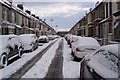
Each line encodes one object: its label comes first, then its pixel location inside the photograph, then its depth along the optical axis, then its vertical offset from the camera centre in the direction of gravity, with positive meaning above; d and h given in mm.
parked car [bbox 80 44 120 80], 2498 -643
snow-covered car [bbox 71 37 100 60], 7038 -637
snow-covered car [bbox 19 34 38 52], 10818 -486
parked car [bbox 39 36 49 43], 21802 -463
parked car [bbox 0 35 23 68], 6184 -648
